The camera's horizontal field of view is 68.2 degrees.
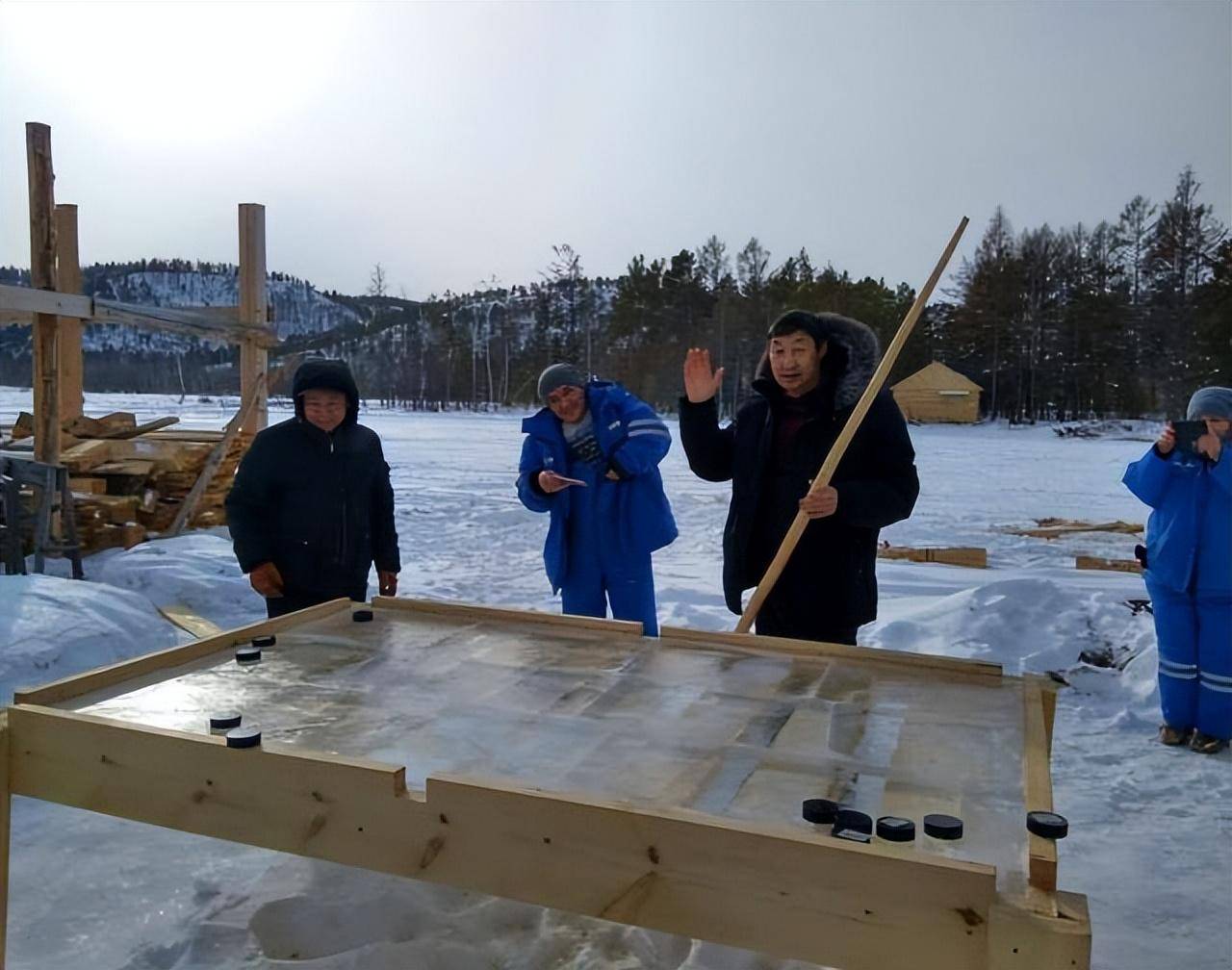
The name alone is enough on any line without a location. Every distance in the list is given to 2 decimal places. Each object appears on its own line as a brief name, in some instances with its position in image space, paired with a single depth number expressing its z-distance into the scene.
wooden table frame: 1.16
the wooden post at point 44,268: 6.36
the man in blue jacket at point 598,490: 3.72
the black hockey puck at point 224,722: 1.74
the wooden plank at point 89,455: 7.67
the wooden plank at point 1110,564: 7.16
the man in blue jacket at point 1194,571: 3.64
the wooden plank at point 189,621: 5.12
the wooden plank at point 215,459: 7.99
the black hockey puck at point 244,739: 1.60
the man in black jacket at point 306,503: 3.44
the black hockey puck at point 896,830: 1.29
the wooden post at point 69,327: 8.00
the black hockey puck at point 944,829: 1.31
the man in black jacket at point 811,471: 2.85
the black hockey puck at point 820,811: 1.35
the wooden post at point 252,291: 8.33
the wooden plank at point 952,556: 7.70
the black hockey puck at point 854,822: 1.32
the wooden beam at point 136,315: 5.85
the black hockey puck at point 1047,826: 1.26
